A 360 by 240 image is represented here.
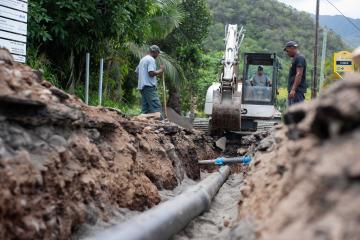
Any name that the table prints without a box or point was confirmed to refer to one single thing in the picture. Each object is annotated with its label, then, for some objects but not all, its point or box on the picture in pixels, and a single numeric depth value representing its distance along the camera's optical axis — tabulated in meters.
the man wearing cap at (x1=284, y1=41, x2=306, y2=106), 9.25
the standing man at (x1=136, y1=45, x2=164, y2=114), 10.21
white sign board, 7.16
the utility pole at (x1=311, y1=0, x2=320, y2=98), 19.22
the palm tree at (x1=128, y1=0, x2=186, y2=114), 17.66
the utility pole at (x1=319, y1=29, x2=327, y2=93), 16.23
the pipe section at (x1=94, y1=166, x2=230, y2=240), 3.53
